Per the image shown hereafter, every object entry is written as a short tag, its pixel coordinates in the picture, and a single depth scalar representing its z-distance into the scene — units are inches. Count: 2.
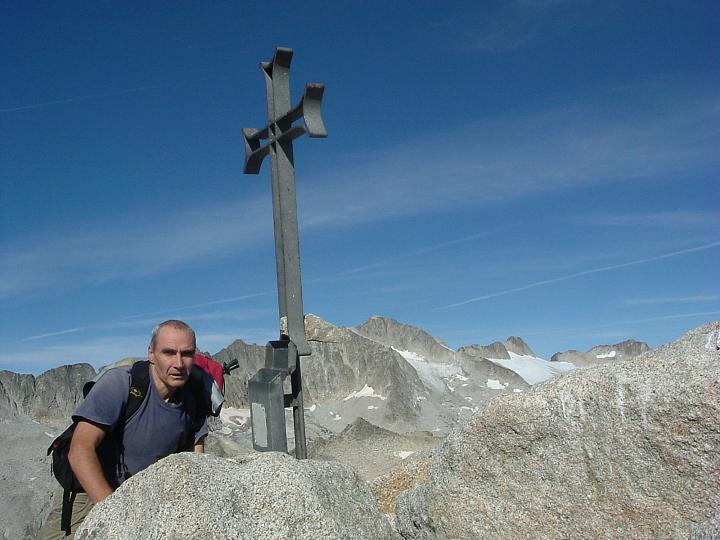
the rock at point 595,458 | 168.7
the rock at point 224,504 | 154.3
